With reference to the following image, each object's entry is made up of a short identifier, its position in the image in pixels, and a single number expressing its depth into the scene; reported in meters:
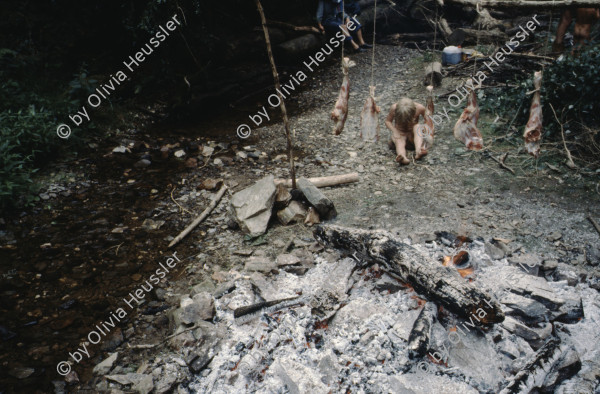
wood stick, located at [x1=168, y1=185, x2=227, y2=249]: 4.36
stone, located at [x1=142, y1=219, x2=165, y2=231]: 4.65
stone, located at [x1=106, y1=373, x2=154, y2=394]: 2.72
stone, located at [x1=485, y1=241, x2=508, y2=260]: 3.57
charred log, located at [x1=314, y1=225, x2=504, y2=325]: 2.76
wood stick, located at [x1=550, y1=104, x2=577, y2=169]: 4.85
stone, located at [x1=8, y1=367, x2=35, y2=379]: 2.98
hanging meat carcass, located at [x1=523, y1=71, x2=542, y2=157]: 3.93
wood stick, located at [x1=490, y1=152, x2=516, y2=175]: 5.02
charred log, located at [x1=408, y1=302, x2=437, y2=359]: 2.73
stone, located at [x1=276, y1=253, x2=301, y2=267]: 3.76
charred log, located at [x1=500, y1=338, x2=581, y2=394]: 2.52
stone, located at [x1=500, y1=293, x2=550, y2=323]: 2.92
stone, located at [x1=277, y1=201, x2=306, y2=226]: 4.45
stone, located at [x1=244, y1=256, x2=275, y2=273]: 3.74
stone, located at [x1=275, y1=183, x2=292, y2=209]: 4.50
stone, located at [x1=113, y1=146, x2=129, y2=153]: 6.20
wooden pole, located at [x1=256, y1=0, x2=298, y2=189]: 3.68
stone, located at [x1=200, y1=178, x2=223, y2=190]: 5.29
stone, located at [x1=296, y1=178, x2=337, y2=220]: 4.38
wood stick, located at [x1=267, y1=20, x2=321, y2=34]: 8.55
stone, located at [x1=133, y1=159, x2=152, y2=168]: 5.89
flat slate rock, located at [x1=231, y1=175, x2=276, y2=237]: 4.31
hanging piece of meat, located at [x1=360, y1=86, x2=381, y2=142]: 4.45
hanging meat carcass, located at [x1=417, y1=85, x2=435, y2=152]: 4.48
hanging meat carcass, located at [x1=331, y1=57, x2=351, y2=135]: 4.55
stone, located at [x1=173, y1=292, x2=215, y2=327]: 3.19
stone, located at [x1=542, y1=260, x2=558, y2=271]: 3.43
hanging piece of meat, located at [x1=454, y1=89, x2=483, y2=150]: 4.27
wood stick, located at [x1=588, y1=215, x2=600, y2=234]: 3.89
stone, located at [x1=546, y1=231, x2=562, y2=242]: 3.84
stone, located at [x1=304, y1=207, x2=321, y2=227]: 4.41
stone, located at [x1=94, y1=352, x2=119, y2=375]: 2.96
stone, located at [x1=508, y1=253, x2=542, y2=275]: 3.39
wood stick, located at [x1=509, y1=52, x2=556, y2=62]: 5.53
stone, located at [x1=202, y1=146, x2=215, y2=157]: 6.13
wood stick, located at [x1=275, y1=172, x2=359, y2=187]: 5.07
